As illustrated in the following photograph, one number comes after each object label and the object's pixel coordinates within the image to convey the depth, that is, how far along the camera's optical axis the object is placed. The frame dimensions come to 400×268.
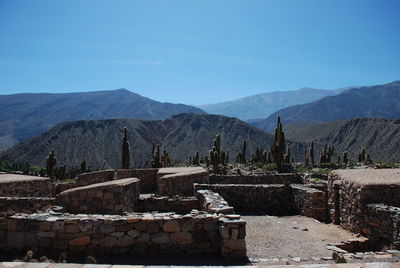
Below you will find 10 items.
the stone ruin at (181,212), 6.47
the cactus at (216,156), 29.36
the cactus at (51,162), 27.45
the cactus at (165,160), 36.89
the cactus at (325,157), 42.97
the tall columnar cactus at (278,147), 30.20
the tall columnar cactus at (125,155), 29.58
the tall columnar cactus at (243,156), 45.63
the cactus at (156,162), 34.97
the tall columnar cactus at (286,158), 36.41
